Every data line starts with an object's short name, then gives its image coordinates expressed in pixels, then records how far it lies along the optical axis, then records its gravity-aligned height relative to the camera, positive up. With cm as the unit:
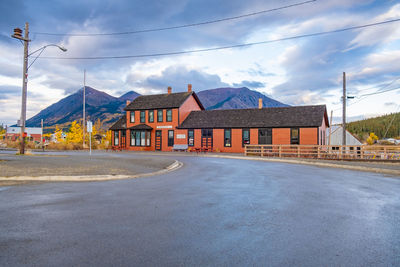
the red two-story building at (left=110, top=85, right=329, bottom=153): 3462 +194
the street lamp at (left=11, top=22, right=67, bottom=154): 2278 +555
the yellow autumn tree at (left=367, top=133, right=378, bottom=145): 12679 +179
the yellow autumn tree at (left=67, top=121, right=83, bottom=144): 5425 +99
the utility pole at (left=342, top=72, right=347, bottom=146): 2870 +364
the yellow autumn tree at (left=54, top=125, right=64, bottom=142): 5616 +106
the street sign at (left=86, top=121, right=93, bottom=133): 2688 +128
